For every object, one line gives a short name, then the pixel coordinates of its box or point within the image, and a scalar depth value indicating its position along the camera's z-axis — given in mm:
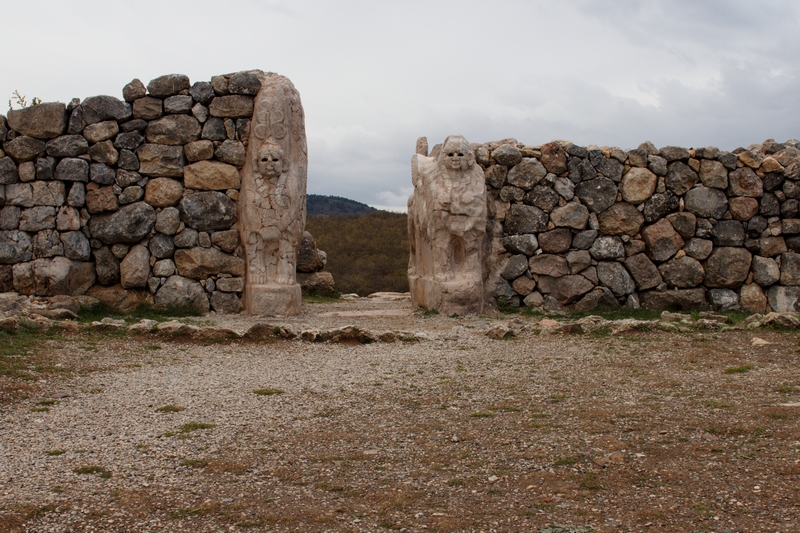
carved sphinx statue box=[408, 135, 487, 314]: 10758
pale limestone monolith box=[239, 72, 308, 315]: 10680
